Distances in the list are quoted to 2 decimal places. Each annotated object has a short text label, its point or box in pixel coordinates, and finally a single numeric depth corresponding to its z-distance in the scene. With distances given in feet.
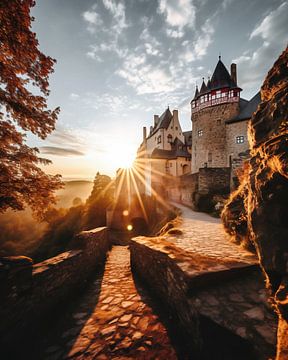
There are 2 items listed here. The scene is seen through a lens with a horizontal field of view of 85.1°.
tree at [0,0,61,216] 12.56
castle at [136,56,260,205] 49.98
